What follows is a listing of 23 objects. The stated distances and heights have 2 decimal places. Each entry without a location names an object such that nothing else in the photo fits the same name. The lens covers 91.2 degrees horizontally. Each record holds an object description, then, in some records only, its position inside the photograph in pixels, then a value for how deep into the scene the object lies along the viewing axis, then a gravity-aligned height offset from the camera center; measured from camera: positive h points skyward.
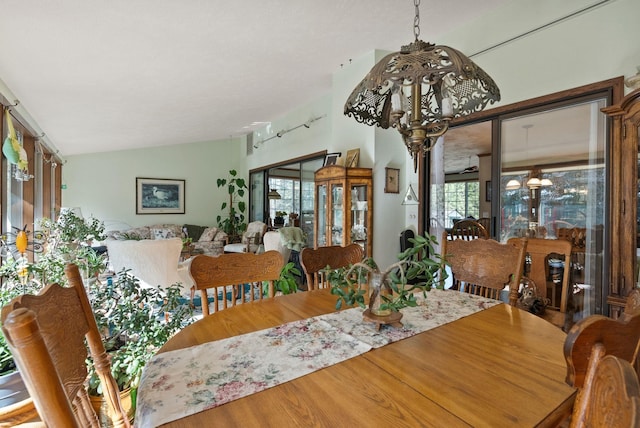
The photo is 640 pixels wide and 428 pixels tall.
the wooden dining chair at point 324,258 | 1.87 -0.31
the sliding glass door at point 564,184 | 2.43 +0.20
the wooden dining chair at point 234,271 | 1.54 -0.33
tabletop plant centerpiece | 1.15 -0.29
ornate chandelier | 1.30 +0.58
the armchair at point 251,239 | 6.62 -0.66
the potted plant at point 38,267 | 1.42 -0.37
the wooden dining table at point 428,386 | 0.69 -0.46
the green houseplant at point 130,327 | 1.51 -0.63
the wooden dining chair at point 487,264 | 1.68 -0.33
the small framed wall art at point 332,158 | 4.23 +0.69
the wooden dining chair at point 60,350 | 0.50 -0.30
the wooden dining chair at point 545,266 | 1.73 -0.39
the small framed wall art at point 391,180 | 3.87 +0.35
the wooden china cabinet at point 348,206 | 3.70 +0.03
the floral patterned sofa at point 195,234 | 6.95 -0.57
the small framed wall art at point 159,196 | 7.28 +0.32
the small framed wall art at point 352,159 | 3.92 +0.63
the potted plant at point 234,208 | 7.86 +0.02
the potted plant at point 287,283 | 2.49 -0.61
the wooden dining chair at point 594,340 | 0.60 -0.26
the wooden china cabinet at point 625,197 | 1.91 +0.06
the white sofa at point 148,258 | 3.40 -0.54
